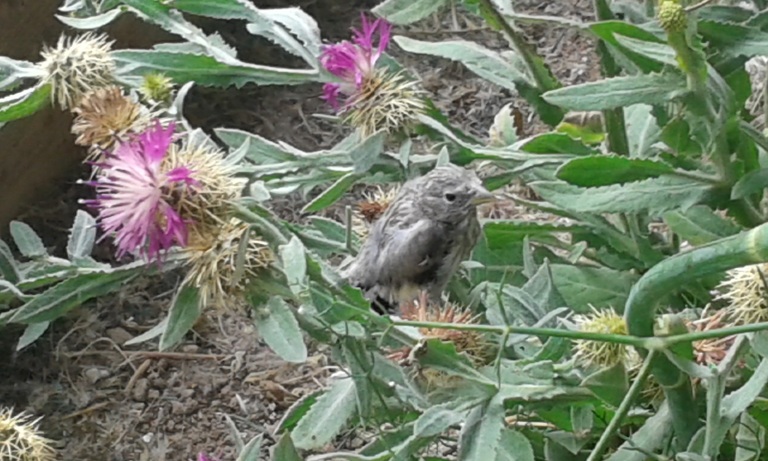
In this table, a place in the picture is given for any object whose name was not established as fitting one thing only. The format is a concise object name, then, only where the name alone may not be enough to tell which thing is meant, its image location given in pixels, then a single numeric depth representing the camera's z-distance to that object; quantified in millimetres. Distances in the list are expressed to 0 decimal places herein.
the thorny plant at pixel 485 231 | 1084
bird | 1235
